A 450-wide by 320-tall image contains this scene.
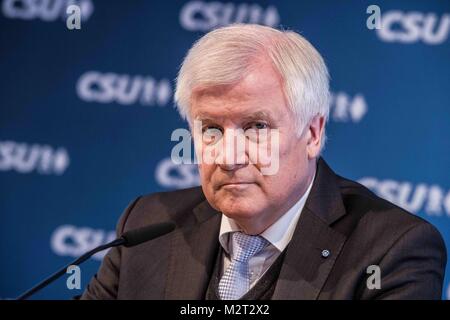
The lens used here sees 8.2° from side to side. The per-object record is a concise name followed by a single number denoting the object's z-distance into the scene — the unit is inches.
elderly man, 150.1
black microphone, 147.9
